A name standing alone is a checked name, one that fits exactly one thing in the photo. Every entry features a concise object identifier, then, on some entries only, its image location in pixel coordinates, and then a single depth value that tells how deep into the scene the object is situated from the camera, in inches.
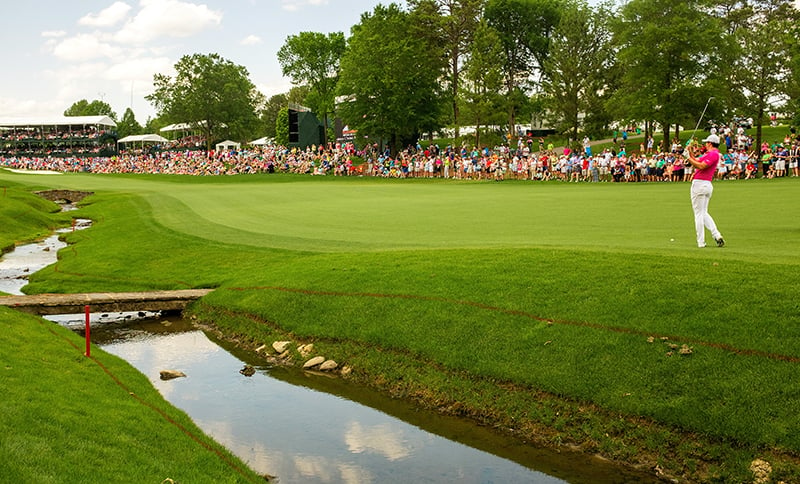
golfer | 665.6
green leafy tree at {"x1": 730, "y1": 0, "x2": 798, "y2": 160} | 2864.2
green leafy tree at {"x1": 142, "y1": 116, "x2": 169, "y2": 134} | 6999.5
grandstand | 5895.7
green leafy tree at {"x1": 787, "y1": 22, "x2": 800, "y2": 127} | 1795.0
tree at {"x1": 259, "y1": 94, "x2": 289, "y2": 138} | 6574.8
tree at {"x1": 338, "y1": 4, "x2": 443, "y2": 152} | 3159.5
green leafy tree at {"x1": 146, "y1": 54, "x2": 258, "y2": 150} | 5219.5
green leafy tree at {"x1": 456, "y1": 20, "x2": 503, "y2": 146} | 2854.3
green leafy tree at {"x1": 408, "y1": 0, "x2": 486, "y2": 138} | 3383.4
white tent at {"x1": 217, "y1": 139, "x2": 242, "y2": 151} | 5507.9
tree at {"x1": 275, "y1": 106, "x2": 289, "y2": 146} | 5199.3
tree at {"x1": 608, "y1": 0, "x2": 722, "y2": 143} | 2711.6
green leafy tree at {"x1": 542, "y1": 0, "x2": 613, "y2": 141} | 3422.7
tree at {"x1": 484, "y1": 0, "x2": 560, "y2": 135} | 4069.9
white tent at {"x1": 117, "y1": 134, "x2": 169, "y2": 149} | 5925.2
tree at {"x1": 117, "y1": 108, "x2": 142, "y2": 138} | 7362.2
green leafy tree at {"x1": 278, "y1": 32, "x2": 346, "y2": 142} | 4766.2
